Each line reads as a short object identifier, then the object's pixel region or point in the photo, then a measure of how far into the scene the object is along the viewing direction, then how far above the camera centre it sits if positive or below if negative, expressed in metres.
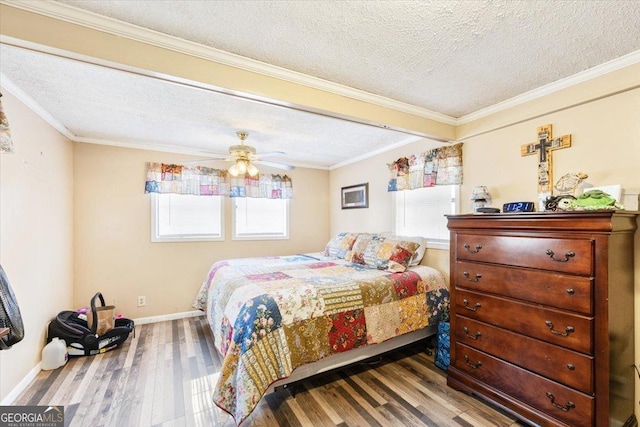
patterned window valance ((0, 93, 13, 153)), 1.49 +0.45
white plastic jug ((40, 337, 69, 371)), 2.41 -1.28
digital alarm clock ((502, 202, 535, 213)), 1.93 +0.05
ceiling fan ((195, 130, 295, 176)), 2.93 +0.64
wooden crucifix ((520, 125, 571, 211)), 2.07 +0.46
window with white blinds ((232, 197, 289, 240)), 4.18 -0.06
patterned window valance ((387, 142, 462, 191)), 2.78 +0.52
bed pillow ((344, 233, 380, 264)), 3.19 -0.42
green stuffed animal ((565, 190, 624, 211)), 1.56 +0.07
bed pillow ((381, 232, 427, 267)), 3.03 -0.39
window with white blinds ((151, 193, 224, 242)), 3.66 -0.04
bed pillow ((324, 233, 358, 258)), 3.57 -0.42
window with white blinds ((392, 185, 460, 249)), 2.97 +0.04
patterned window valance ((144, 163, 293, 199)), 3.56 +0.48
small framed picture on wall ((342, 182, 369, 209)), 4.08 +0.30
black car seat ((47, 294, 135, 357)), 2.58 -1.21
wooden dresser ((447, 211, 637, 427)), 1.46 -0.64
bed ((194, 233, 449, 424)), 1.75 -0.80
